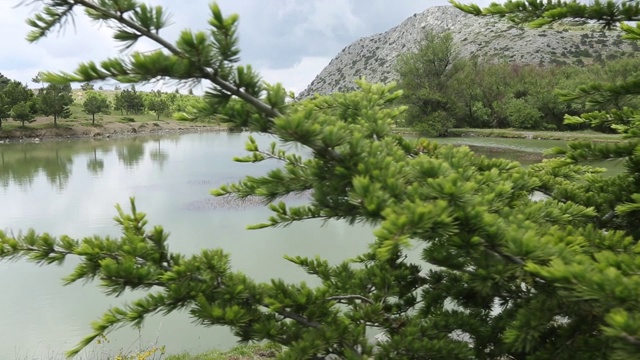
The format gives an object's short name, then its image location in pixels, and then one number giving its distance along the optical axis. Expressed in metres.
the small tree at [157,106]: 62.72
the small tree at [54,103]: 44.50
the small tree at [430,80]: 37.00
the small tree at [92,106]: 50.69
